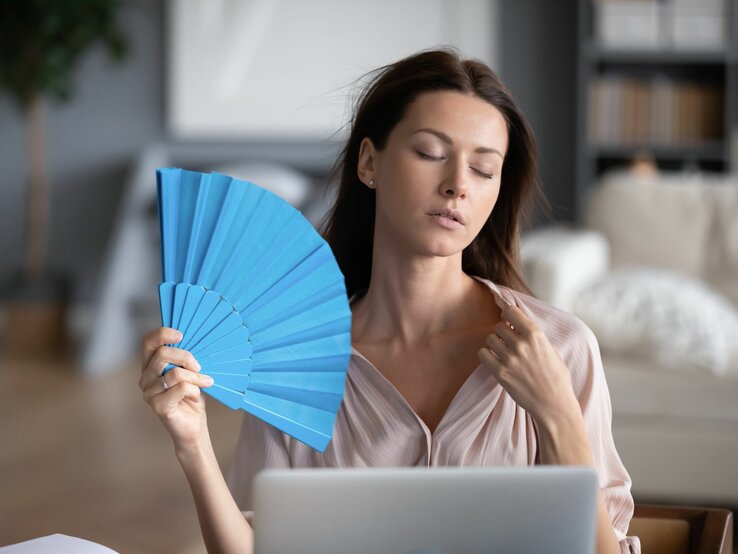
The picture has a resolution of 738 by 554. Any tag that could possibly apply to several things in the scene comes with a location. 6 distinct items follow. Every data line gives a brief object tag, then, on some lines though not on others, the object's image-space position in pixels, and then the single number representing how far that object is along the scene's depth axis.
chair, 1.26
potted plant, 5.50
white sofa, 2.93
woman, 1.14
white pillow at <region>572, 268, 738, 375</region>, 2.95
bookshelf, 5.09
